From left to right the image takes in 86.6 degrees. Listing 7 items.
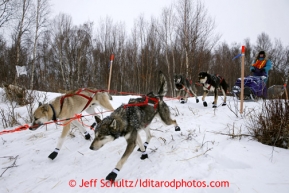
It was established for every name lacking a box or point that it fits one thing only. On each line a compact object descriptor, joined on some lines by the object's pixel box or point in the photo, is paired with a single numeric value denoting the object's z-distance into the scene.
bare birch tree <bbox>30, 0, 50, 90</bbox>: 15.25
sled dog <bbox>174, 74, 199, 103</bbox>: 6.69
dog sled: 6.21
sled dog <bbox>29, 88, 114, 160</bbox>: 3.18
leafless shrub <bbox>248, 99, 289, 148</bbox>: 2.47
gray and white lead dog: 2.30
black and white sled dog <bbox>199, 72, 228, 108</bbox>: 5.92
